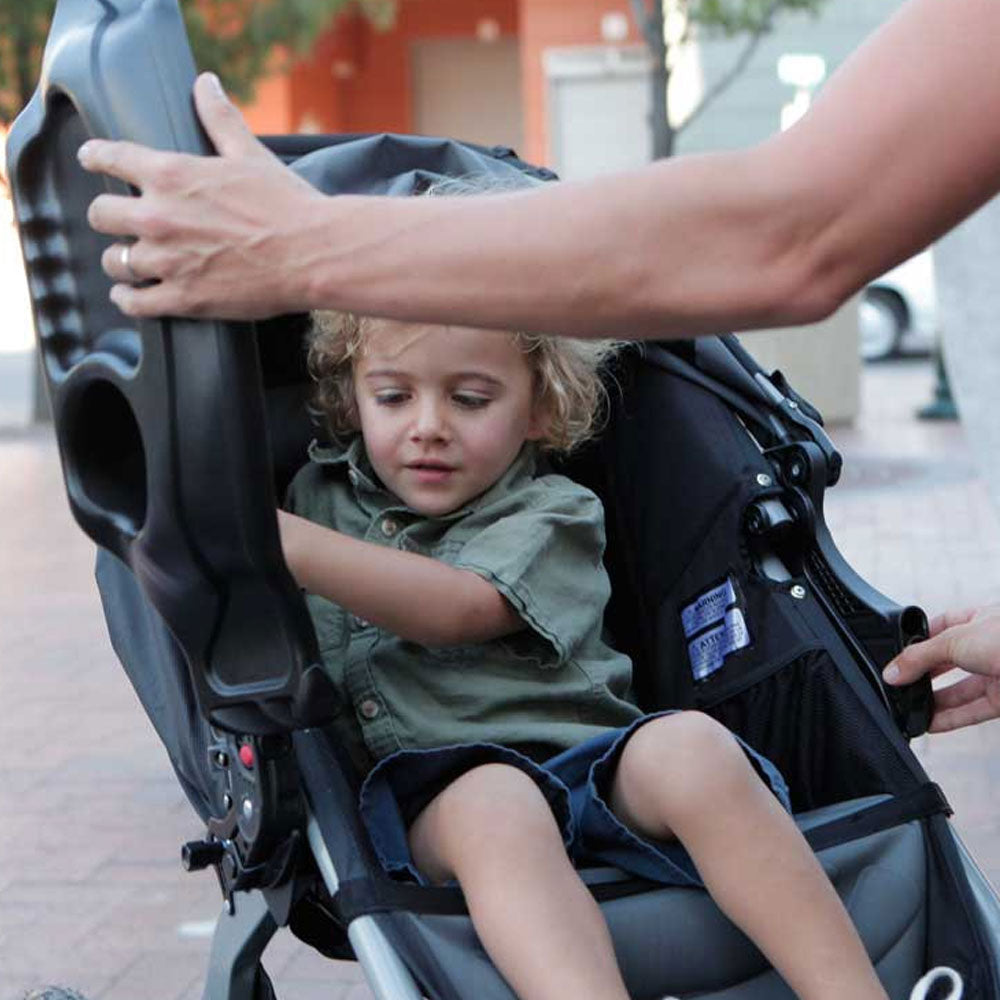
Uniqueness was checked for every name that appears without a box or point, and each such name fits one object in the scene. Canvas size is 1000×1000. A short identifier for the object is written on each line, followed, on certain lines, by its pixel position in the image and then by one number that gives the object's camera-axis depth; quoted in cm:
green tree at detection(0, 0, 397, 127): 1302
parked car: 1681
